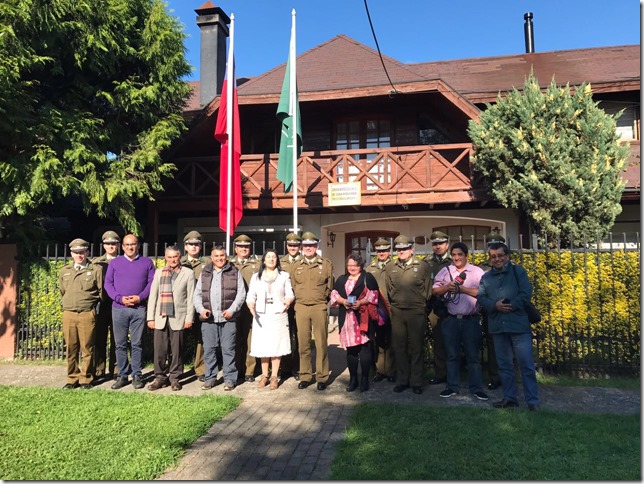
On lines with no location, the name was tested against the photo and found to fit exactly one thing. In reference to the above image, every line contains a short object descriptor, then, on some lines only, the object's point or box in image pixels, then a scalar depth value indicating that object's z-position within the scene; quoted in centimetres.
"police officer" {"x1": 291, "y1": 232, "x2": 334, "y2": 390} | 579
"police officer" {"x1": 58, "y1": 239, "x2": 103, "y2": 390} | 589
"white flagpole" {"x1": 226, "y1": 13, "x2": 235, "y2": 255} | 887
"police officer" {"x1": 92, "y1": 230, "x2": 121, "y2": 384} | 612
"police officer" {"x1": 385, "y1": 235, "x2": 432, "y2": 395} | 548
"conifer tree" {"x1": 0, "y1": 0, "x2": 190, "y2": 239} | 706
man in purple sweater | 586
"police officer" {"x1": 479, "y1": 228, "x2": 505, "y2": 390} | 566
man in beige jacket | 579
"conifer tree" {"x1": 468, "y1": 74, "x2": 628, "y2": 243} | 860
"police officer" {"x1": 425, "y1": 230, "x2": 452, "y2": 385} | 582
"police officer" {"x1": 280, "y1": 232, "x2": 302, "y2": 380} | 618
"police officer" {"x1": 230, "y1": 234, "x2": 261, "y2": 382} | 616
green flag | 912
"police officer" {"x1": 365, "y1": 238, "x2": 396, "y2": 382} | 604
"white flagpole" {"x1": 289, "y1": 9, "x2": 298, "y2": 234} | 902
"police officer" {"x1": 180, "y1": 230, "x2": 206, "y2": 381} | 617
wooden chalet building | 1077
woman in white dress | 576
